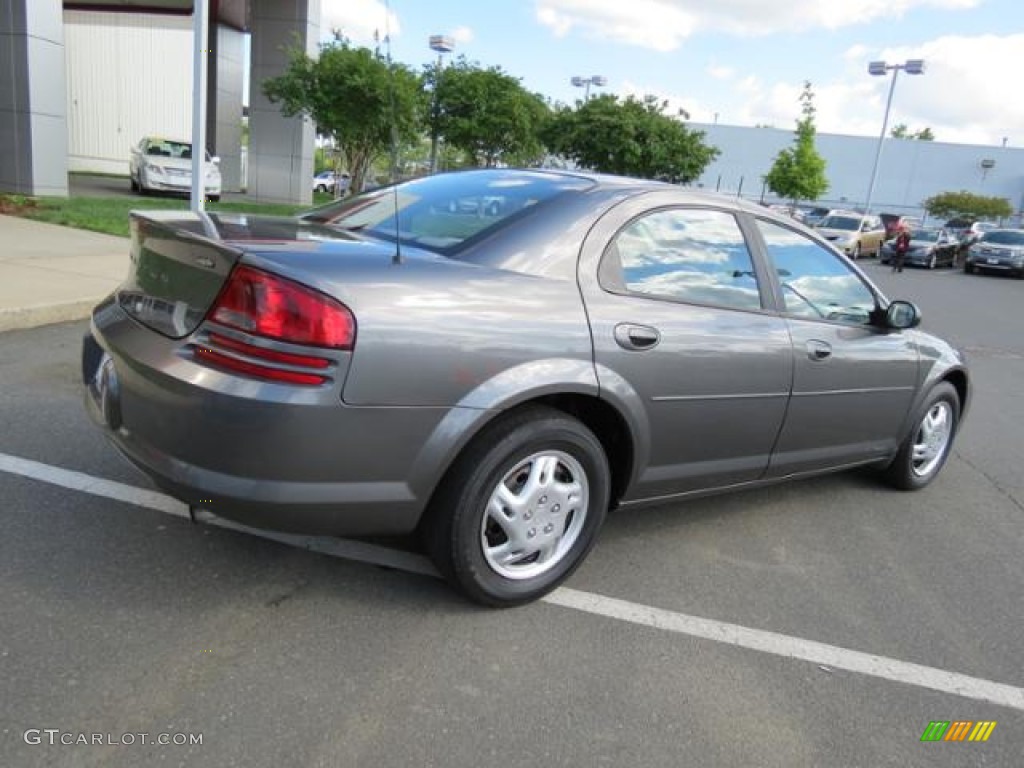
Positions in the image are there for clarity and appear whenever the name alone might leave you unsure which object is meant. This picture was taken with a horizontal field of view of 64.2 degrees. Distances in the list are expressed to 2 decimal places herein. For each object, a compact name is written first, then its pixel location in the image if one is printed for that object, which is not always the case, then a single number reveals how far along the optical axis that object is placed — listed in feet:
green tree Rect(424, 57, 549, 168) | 69.97
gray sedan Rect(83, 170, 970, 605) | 8.03
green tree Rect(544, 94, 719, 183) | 92.12
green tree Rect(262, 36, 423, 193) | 57.72
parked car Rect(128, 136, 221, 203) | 66.39
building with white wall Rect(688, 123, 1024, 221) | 205.87
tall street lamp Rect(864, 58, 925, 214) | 116.54
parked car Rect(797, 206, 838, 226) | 99.53
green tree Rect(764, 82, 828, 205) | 130.93
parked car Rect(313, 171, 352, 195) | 140.67
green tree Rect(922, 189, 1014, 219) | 180.24
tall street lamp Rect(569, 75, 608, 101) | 122.52
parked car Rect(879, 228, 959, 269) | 91.97
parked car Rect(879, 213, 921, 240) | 106.63
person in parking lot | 79.56
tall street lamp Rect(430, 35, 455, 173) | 61.11
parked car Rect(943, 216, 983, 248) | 106.83
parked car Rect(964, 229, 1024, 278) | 87.04
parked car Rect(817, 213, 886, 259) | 88.79
